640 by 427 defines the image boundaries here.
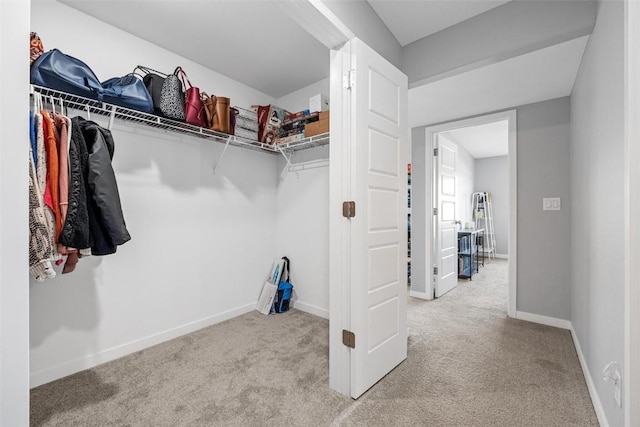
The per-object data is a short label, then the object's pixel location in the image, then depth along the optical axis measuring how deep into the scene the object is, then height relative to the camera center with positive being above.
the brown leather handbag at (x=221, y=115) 2.29 +0.81
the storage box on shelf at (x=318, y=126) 2.48 +0.79
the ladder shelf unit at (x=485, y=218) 6.88 -0.07
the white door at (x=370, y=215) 1.65 +0.00
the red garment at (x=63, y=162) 1.40 +0.26
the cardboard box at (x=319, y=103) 2.62 +1.04
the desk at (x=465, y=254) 4.64 -0.66
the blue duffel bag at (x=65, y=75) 1.50 +0.76
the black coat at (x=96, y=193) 1.49 +0.11
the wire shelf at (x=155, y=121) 1.65 +0.69
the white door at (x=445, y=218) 3.64 -0.04
